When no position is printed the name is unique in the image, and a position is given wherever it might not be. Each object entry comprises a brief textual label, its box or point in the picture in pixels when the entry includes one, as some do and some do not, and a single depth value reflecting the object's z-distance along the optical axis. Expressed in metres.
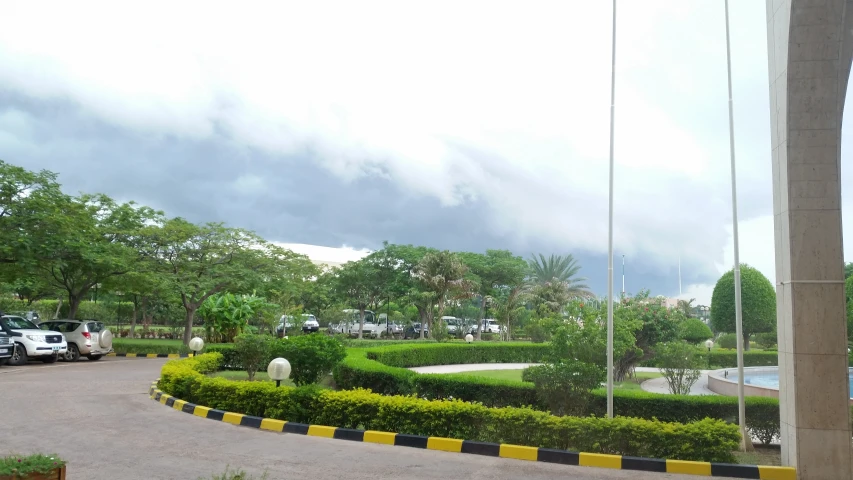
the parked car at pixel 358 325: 47.92
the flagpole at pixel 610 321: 9.48
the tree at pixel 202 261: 27.58
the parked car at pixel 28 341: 20.97
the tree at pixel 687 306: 54.13
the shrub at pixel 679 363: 15.73
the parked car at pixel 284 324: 34.76
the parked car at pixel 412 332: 48.38
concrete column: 7.36
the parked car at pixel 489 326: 55.69
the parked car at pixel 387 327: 48.74
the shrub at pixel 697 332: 39.00
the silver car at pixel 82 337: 22.98
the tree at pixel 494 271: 51.00
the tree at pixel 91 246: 22.42
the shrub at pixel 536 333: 33.65
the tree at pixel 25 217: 20.72
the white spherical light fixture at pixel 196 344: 17.11
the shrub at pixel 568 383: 10.43
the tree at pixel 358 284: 44.12
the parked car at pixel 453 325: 48.23
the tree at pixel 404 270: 42.94
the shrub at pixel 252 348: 16.53
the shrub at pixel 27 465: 4.41
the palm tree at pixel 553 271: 58.42
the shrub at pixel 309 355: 13.90
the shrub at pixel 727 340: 39.00
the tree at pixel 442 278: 37.62
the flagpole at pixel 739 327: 9.34
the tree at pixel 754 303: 36.34
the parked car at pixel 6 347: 19.94
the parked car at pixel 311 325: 45.75
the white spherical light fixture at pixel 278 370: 10.84
